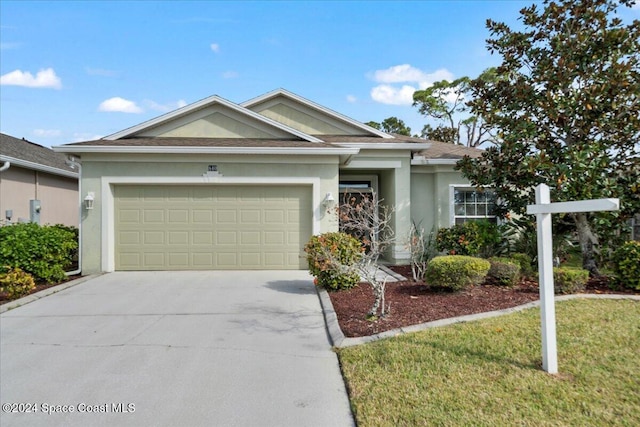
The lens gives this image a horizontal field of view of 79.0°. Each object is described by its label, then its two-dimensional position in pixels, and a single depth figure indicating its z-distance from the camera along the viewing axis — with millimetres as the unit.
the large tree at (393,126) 35656
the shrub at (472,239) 9883
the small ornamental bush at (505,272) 7691
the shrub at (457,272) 6848
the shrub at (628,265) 7188
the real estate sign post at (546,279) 3822
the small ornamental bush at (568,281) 6988
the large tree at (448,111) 30344
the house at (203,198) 10102
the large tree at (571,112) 8148
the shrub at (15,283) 7387
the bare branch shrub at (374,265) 5602
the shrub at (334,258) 7471
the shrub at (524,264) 8445
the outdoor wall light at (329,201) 10297
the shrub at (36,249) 8078
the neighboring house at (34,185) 12414
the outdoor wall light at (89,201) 9969
